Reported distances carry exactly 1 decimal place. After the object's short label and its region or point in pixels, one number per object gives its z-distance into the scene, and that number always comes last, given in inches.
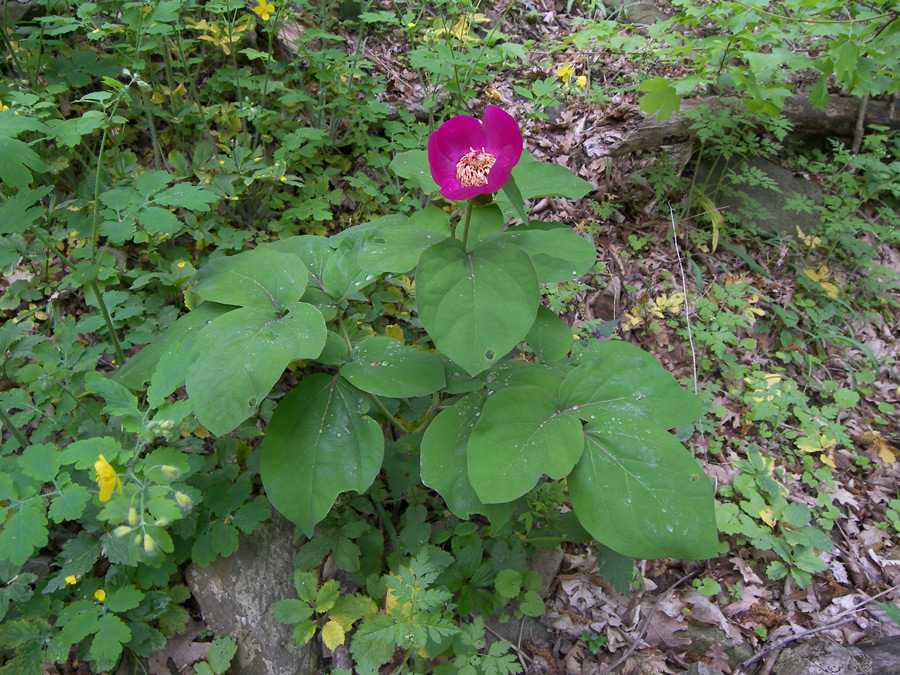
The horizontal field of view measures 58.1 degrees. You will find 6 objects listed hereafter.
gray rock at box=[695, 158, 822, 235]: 63.4
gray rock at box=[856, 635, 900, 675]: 31.7
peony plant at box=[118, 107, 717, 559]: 24.7
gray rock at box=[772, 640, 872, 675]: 32.4
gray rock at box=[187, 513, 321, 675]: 31.9
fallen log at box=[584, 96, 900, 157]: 59.3
